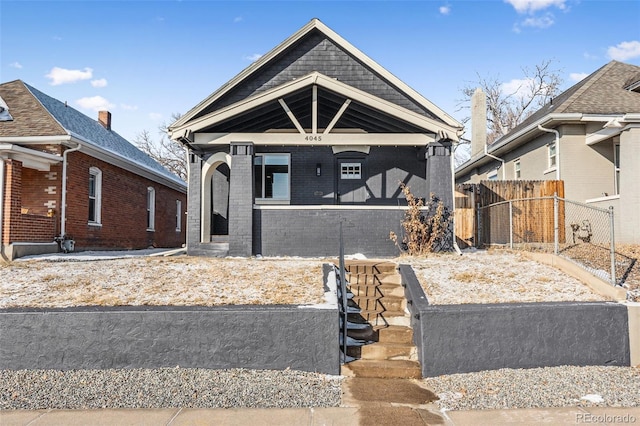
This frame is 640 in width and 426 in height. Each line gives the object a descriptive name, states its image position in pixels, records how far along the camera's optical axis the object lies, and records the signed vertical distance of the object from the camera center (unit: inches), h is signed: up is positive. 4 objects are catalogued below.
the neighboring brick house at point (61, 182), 433.1 +50.2
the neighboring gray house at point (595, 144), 462.0 +96.2
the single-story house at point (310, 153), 434.3 +77.5
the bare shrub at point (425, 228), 420.5 -3.3
